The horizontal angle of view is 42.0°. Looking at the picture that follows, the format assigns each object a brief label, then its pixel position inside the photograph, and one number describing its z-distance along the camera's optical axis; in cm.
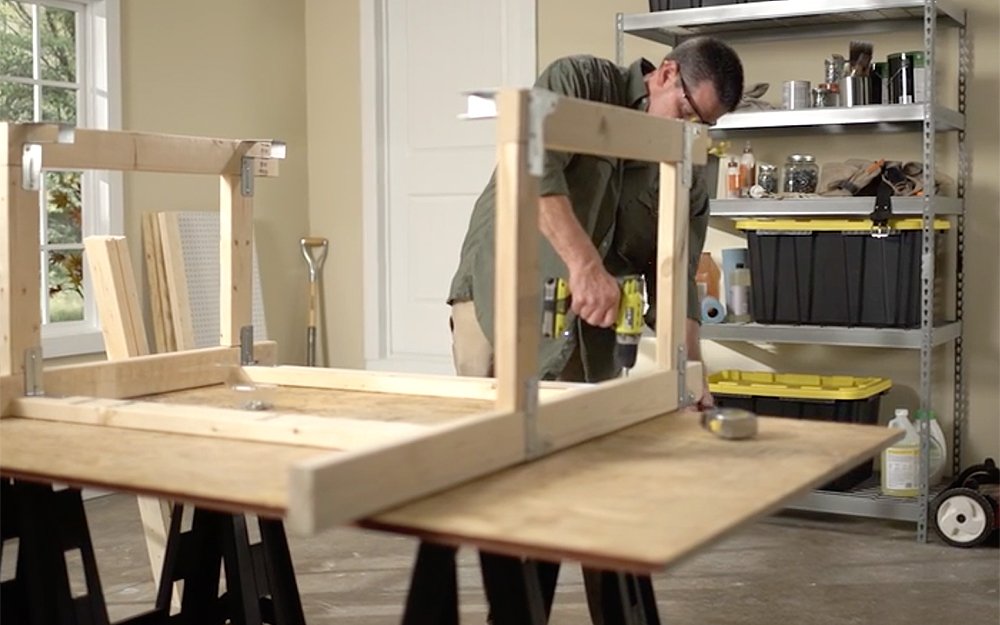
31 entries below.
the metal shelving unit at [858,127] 440
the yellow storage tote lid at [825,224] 446
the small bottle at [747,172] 491
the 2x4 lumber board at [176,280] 519
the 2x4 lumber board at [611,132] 190
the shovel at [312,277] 620
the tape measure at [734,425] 216
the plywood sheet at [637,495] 150
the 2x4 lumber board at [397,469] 153
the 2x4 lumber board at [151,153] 246
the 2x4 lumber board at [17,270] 235
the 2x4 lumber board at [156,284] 531
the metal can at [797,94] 466
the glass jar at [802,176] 478
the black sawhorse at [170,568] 229
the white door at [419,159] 590
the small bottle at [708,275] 508
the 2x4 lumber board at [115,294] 354
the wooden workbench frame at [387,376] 169
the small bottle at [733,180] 490
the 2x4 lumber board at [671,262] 236
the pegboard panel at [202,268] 550
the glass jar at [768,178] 490
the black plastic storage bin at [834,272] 449
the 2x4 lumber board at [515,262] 182
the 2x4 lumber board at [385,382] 251
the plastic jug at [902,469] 452
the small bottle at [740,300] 487
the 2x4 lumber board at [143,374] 249
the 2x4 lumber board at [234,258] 280
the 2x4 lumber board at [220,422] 196
